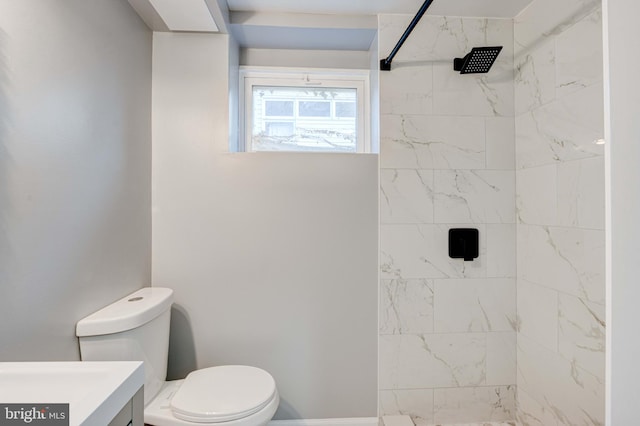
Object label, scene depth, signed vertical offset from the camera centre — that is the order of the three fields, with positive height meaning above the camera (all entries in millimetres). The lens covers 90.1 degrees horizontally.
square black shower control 1684 -165
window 1956 +626
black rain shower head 1531 +766
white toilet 1144 -720
